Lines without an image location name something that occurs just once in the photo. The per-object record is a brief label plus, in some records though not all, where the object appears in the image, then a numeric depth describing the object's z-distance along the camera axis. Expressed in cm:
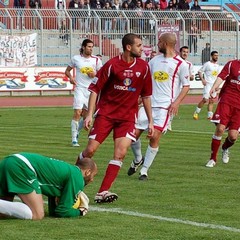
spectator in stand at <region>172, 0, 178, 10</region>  5059
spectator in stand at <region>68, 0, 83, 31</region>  4520
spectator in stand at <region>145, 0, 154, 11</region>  4930
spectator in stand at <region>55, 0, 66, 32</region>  4491
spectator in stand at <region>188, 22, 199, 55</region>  4775
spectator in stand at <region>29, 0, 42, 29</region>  4422
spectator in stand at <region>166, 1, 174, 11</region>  5041
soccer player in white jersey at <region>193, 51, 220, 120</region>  3350
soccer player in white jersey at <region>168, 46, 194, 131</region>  2956
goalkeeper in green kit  1018
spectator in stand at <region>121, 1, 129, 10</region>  4864
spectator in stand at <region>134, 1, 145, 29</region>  4669
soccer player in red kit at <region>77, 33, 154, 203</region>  1250
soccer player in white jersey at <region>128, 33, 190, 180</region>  1486
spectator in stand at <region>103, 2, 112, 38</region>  4578
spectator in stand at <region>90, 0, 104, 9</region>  4834
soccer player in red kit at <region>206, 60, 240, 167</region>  1645
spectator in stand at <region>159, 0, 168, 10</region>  5127
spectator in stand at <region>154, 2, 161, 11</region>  4960
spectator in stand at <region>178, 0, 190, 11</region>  5063
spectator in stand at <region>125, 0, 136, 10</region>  4956
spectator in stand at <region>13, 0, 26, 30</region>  4391
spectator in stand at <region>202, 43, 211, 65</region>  4766
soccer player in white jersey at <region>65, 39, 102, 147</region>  2130
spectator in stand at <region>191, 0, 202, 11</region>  5109
